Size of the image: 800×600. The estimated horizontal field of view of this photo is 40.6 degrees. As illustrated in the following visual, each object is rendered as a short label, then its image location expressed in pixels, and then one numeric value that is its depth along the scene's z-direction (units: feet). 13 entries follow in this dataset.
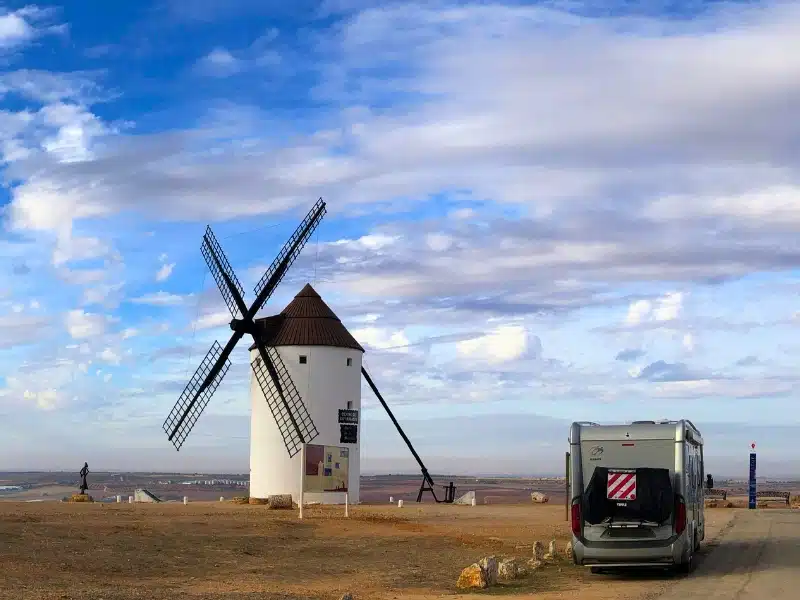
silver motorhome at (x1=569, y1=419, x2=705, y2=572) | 73.20
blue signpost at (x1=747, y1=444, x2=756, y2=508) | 191.73
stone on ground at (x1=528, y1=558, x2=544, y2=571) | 79.54
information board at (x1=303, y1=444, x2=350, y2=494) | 145.18
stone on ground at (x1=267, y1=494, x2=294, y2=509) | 146.82
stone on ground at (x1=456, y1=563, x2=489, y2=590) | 69.15
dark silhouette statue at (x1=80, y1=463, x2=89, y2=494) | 168.09
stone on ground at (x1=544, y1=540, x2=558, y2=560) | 87.12
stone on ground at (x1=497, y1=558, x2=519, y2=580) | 72.23
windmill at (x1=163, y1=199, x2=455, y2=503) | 161.17
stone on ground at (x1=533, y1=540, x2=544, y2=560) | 84.09
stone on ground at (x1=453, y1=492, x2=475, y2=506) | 187.46
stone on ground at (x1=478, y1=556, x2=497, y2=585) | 69.77
